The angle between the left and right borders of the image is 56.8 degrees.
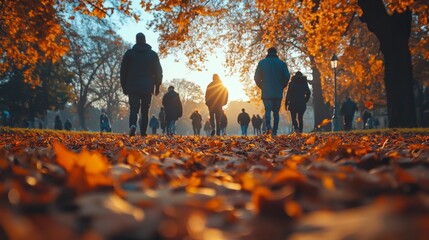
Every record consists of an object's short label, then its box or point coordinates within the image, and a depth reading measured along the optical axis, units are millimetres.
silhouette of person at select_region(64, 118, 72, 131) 31744
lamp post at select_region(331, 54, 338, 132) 18438
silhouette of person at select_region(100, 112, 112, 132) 27344
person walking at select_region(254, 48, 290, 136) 9516
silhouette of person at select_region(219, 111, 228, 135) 22378
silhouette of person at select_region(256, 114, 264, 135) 30556
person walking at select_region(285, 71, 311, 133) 11416
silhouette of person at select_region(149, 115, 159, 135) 27281
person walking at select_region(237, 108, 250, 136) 21759
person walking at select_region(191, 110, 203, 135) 23547
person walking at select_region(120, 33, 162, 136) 8051
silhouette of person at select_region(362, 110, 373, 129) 27234
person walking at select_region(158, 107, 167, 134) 23109
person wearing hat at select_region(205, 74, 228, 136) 12250
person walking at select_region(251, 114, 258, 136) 30650
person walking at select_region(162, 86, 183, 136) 15162
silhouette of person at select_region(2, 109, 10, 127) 32031
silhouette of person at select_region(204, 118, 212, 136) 30617
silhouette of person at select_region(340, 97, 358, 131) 19266
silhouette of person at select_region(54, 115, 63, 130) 27741
